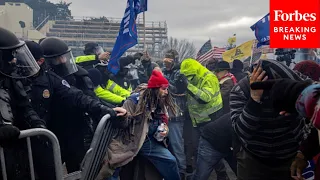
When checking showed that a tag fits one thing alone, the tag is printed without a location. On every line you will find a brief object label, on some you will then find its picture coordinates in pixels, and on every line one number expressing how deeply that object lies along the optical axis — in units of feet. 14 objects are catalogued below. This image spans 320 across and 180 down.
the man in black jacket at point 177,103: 15.84
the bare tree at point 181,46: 124.13
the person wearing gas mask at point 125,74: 17.95
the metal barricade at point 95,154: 8.13
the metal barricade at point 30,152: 7.01
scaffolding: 116.34
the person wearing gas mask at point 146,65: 19.44
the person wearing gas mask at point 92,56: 16.42
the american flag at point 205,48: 35.69
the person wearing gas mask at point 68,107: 10.48
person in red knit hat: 11.46
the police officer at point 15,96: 7.70
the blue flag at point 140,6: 15.83
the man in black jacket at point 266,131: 7.45
